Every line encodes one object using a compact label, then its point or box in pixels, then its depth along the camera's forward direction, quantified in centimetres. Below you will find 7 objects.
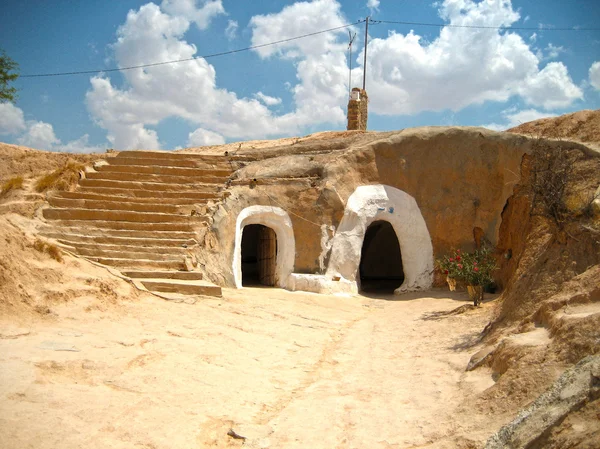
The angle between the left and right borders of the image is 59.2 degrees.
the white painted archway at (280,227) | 1179
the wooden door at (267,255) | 1260
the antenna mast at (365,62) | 2205
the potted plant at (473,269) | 927
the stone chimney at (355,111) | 2014
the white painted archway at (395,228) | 1202
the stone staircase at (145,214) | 948
